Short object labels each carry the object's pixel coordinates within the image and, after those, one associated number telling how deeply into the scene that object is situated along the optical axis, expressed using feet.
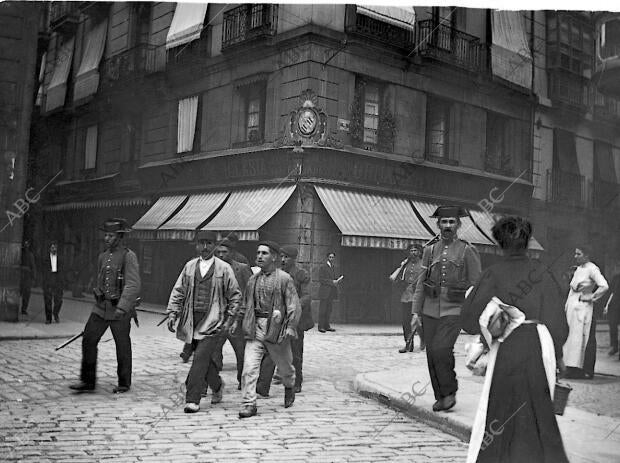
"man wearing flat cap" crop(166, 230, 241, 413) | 17.54
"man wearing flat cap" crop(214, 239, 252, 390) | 19.75
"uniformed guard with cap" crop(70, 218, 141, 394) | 17.54
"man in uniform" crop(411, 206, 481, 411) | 16.78
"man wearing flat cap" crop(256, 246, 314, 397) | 18.17
